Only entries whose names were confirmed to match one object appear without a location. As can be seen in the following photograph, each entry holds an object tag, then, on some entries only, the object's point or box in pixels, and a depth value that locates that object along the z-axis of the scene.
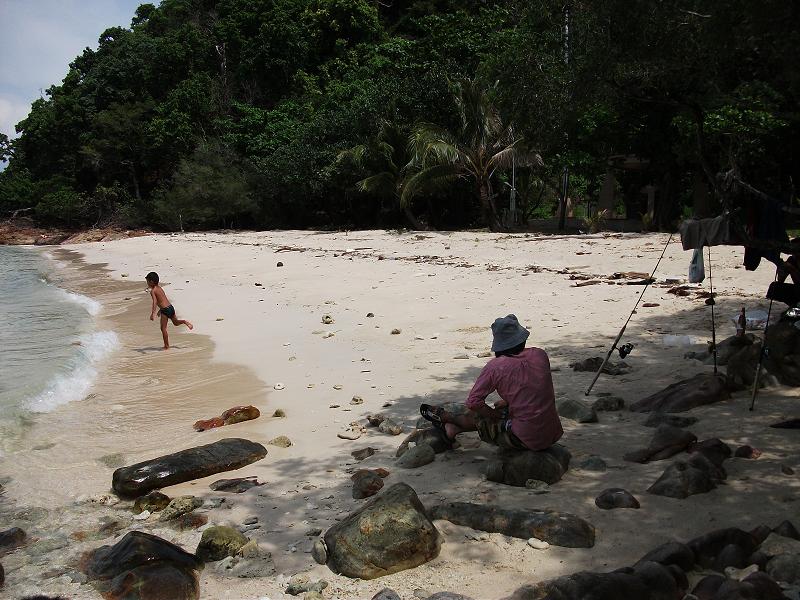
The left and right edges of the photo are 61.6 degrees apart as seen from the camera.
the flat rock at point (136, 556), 3.81
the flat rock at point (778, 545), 3.27
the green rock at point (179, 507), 4.65
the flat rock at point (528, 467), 4.56
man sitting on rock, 4.74
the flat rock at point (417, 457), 5.11
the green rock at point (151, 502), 4.83
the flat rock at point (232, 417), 6.79
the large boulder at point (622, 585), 2.98
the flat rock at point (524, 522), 3.70
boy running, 11.18
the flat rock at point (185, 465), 5.13
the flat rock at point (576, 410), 5.75
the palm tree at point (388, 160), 27.05
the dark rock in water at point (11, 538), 4.39
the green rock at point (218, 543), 3.96
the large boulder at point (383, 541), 3.62
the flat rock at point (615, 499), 4.05
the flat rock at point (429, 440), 5.27
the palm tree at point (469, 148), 23.94
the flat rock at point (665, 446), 4.77
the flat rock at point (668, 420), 5.35
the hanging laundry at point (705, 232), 5.22
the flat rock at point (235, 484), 5.06
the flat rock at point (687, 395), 5.73
